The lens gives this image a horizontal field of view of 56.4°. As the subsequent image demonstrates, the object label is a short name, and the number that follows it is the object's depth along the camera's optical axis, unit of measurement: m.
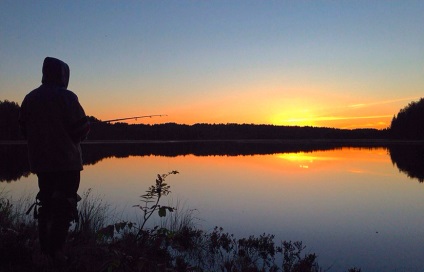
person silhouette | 4.18
